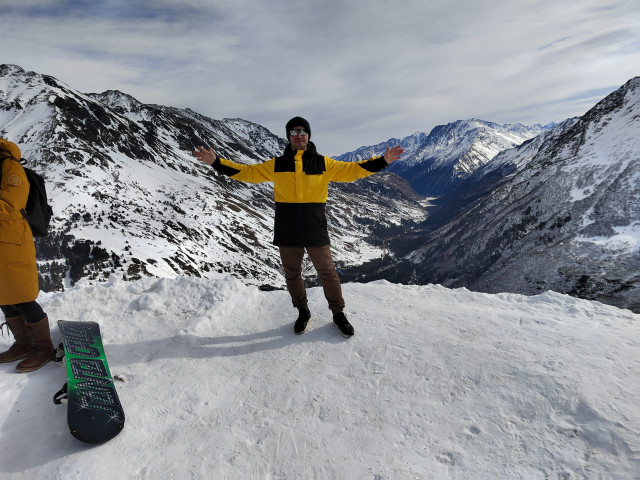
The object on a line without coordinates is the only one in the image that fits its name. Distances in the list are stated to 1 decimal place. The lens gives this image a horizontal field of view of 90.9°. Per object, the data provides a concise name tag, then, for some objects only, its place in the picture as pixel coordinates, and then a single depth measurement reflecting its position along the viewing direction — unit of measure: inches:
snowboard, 152.6
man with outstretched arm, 227.1
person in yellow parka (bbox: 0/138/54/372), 186.1
